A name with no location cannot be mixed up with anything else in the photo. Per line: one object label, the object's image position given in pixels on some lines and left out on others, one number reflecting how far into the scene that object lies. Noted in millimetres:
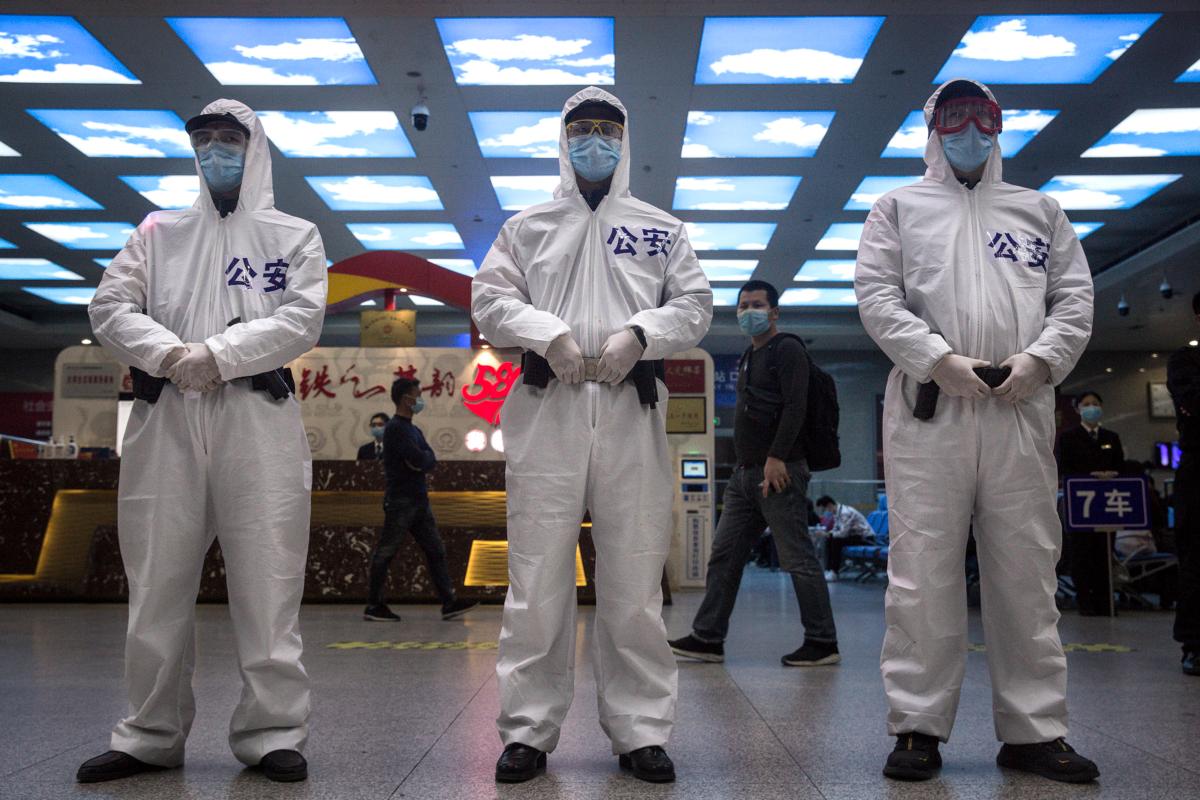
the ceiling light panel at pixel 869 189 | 13367
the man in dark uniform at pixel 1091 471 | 8219
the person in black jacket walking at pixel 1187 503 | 4637
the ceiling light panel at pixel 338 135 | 11469
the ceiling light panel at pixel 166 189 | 13461
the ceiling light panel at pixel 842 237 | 15371
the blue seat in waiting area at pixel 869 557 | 13555
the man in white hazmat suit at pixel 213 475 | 2658
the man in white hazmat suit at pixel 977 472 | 2678
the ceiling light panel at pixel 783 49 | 9219
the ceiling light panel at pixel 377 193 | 13562
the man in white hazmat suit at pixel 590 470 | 2676
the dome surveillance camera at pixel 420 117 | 10641
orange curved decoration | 12000
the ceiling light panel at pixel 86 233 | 15398
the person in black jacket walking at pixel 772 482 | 4918
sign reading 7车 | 7980
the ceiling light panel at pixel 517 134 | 11484
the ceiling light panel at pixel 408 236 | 15742
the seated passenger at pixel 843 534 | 14672
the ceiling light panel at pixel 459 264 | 17969
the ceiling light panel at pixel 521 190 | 13586
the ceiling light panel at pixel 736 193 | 13539
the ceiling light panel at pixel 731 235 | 15461
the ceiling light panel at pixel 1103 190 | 13141
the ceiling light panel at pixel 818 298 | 19953
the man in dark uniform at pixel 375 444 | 10664
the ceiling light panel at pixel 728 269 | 17562
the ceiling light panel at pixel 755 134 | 11414
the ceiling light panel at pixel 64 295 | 19516
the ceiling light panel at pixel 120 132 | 11320
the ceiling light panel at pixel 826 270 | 17484
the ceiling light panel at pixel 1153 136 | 11084
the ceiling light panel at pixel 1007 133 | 11125
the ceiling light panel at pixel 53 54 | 9234
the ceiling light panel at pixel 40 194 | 13422
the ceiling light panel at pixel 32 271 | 17422
